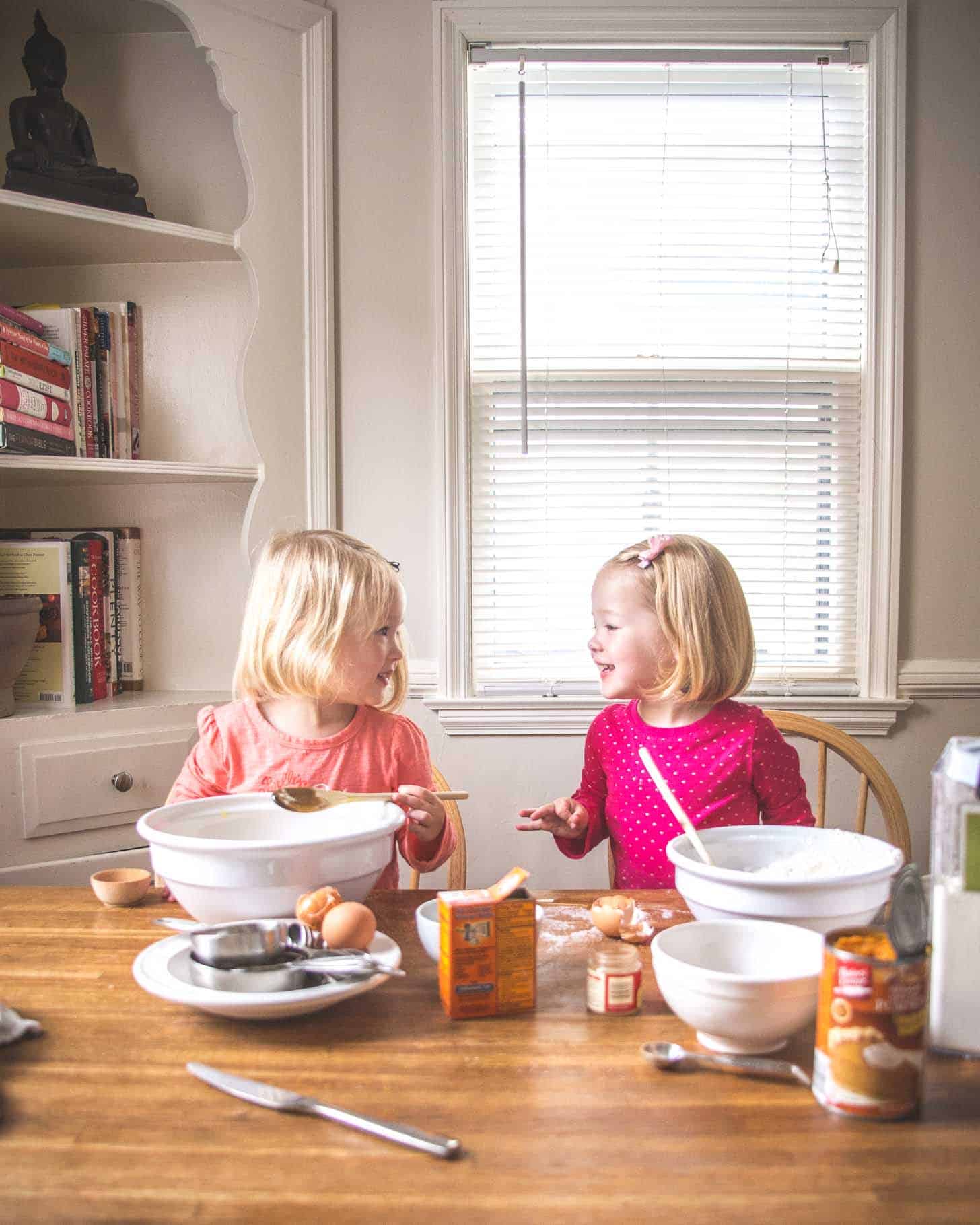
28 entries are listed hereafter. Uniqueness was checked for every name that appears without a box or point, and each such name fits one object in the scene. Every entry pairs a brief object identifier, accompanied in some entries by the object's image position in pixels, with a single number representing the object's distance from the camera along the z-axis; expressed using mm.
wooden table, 632
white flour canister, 810
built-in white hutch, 2023
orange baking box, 891
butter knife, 682
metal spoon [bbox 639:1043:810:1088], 779
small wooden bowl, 1207
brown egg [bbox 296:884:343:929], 967
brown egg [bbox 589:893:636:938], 1094
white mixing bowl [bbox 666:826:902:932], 917
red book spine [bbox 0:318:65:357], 1908
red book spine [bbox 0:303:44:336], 1958
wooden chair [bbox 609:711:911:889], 1693
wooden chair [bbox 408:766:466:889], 1603
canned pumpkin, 708
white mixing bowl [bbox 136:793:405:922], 974
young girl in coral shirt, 1469
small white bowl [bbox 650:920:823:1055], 773
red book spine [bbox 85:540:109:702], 2172
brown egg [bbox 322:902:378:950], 927
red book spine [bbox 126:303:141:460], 2219
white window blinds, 2291
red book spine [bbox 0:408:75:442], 1912
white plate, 833
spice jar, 894
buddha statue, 2018
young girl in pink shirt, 1646
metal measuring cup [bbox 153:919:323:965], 883
